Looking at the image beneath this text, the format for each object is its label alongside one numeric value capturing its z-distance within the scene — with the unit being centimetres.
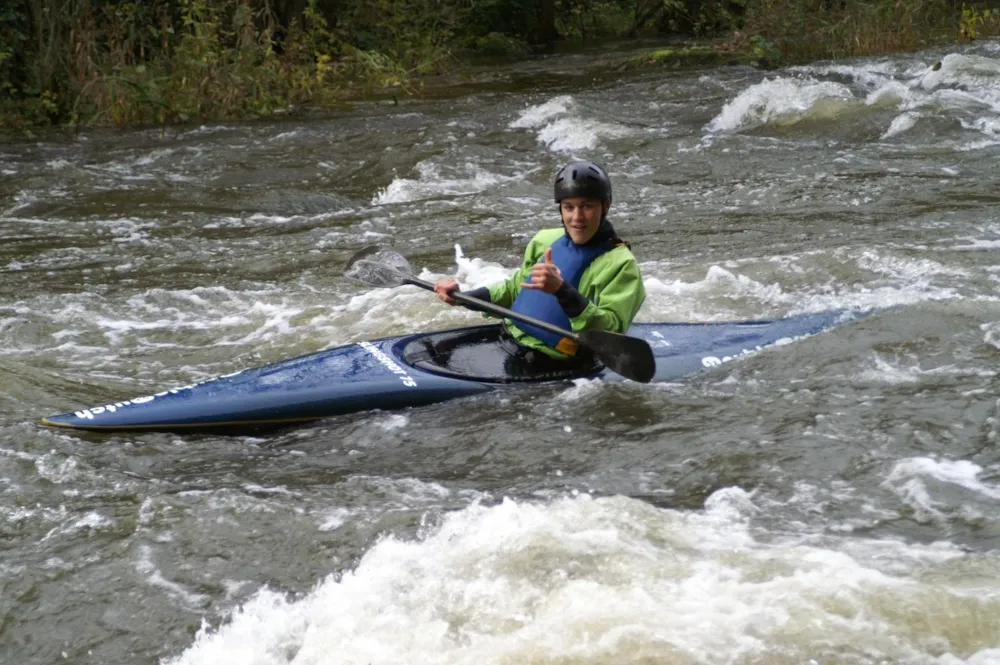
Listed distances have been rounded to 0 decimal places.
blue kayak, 827
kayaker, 845
